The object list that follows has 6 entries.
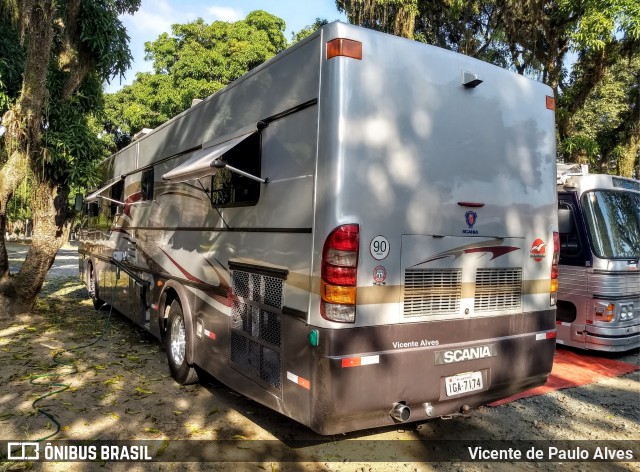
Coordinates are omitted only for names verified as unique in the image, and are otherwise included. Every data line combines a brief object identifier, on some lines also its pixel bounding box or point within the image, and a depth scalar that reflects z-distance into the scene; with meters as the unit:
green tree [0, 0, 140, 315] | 7.67
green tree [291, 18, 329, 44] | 18.62
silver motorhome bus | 3.10
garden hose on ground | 4.19
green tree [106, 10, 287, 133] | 19.61
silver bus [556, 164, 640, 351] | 6.45
